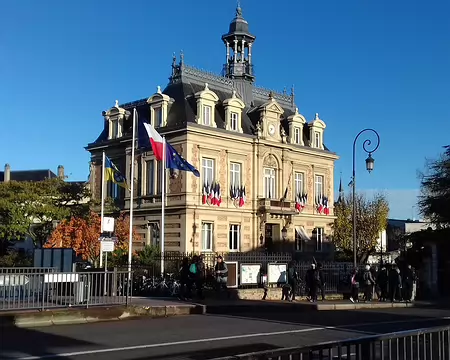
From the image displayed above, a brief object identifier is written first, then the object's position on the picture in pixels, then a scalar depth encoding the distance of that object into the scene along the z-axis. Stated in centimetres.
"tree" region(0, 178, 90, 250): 3988
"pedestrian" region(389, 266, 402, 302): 2880
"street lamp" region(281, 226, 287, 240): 4559
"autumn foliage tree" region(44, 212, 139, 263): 3572
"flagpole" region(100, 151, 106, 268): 3106
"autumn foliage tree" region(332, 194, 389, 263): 6356
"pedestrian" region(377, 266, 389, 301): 2972
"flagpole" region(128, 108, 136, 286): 1867
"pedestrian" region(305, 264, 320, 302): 2589
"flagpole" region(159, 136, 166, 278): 2723
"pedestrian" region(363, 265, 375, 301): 2820
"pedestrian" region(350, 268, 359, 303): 2712
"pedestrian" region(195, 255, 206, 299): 2422
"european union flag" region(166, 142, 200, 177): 2973
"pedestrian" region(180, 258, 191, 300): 2342
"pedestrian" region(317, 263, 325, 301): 2716
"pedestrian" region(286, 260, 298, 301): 2605
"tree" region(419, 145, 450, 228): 3950
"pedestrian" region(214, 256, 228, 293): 2512
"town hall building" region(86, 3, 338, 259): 4100
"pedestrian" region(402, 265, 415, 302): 3052
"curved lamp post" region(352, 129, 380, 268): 2880
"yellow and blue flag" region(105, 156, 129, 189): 3125
